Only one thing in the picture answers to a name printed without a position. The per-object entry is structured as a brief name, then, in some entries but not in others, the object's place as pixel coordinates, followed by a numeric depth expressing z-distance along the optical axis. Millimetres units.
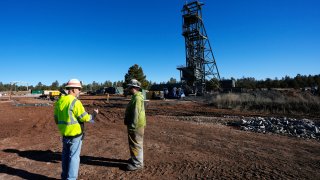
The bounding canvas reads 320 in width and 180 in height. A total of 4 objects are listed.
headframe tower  42938
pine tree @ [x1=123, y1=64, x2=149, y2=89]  60469
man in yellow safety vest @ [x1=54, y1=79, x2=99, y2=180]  3939
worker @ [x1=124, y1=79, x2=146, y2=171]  4840
